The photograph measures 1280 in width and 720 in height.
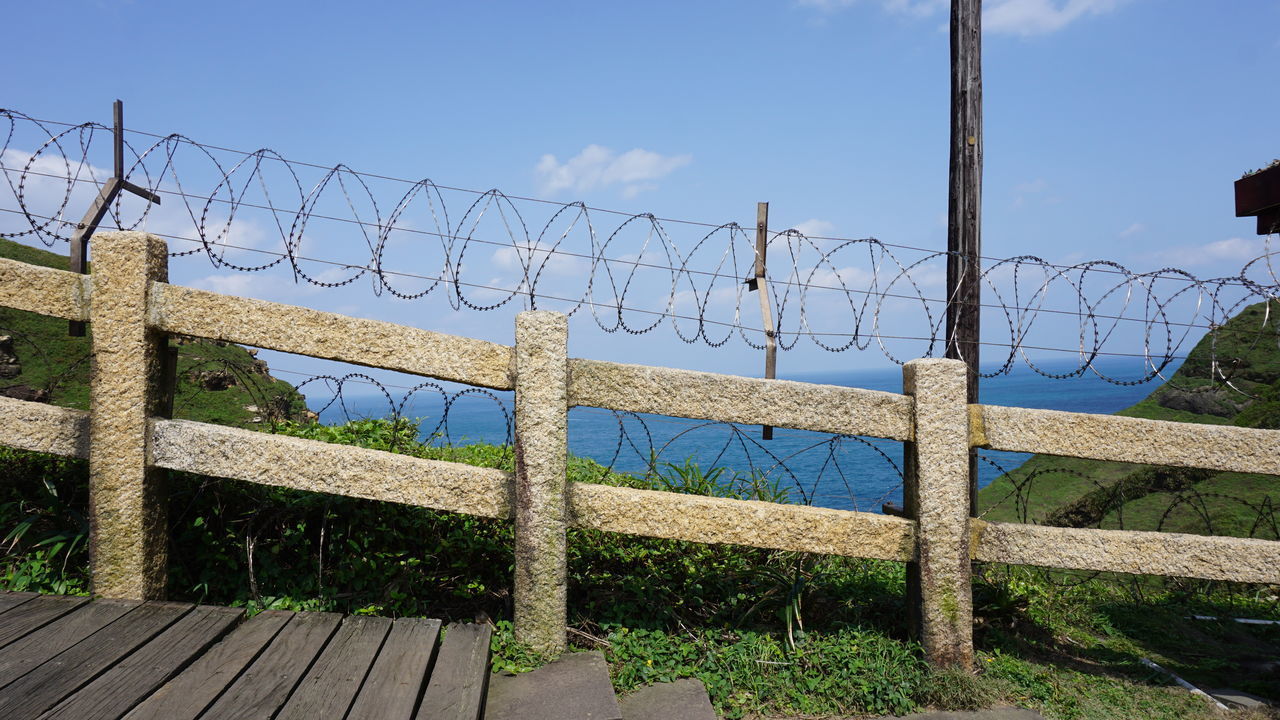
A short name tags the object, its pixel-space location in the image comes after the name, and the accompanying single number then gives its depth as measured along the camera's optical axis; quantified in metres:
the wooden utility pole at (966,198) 5.62
